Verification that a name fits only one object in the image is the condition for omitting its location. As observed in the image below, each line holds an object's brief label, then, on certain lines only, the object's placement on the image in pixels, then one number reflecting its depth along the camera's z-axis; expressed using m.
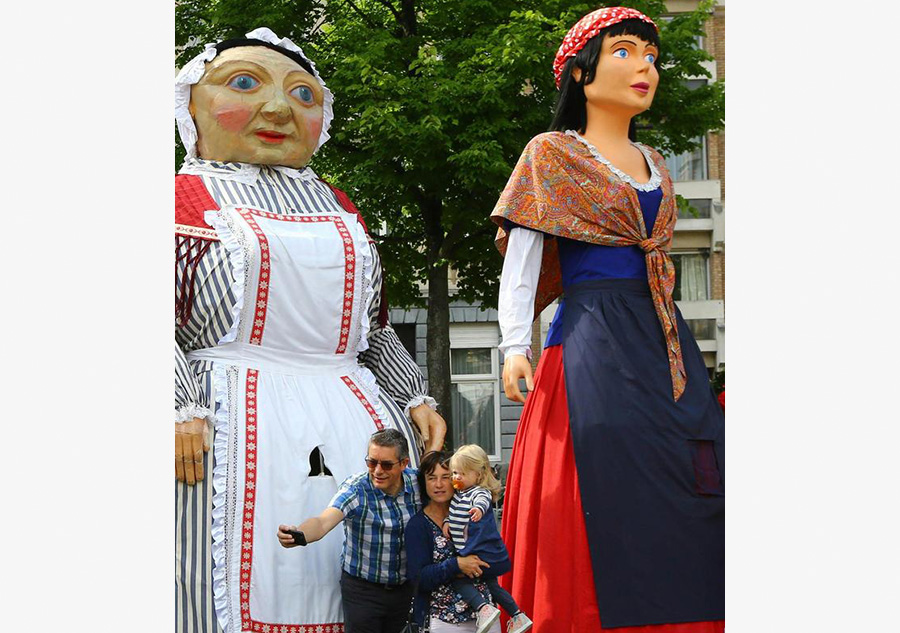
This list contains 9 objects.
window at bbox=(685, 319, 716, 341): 21.30
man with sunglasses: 4.51
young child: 4.33
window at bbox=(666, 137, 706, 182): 21.12
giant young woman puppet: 4.16
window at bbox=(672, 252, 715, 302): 21.61
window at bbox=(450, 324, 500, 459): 19.61
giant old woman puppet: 4.51
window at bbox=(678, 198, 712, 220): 21.12
